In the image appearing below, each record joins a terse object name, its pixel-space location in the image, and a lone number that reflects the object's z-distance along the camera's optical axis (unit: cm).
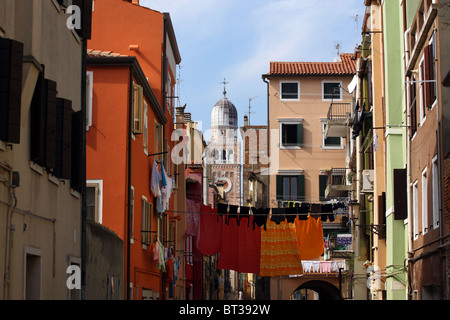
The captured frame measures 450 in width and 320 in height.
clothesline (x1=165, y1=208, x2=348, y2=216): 3169
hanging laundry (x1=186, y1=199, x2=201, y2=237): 3347
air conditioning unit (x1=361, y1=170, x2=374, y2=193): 3136
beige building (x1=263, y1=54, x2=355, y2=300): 5038
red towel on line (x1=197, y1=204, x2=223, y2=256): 3144
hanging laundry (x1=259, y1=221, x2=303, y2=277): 3156
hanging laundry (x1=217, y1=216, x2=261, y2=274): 3145
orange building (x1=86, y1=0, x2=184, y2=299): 2278
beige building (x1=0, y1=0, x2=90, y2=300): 1167
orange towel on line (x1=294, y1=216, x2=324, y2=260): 3167
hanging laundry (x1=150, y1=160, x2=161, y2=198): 2770
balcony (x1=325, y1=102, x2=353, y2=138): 4438
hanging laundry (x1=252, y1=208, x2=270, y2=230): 3180
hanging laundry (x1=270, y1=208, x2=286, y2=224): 3181
